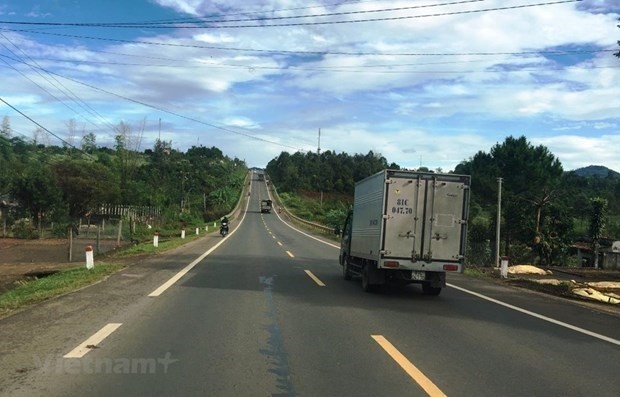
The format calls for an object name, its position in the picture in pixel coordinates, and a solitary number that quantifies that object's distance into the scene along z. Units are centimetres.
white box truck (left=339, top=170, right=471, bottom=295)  1177
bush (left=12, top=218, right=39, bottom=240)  4006
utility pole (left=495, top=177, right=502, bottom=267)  2974
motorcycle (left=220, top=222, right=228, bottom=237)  4449
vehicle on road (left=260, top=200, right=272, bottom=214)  9193
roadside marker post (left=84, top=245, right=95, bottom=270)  1597
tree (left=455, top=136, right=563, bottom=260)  6738
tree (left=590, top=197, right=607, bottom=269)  4169
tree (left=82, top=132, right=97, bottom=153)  9892
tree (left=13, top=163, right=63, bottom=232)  4719
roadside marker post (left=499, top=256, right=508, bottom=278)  1841
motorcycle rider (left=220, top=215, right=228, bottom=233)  4488
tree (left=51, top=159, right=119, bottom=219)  5862
